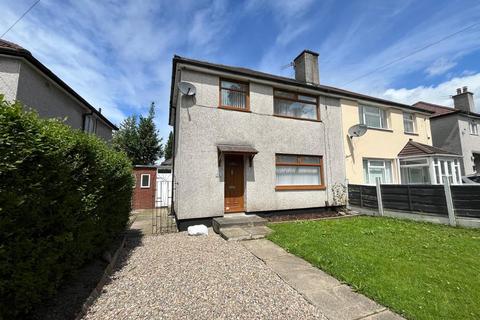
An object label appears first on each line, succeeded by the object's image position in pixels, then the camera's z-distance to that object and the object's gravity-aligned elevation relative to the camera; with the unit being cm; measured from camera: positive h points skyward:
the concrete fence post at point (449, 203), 763 -81
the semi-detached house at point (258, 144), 838 +177
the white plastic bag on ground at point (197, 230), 735 -154
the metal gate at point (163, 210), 826 -156
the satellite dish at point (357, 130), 1159 +277
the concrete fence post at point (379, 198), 994 -78
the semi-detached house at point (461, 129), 1750 +423
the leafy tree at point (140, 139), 2927 +643
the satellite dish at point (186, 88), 825 +367
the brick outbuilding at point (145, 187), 1582 -9
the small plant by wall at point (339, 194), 1096 -60
